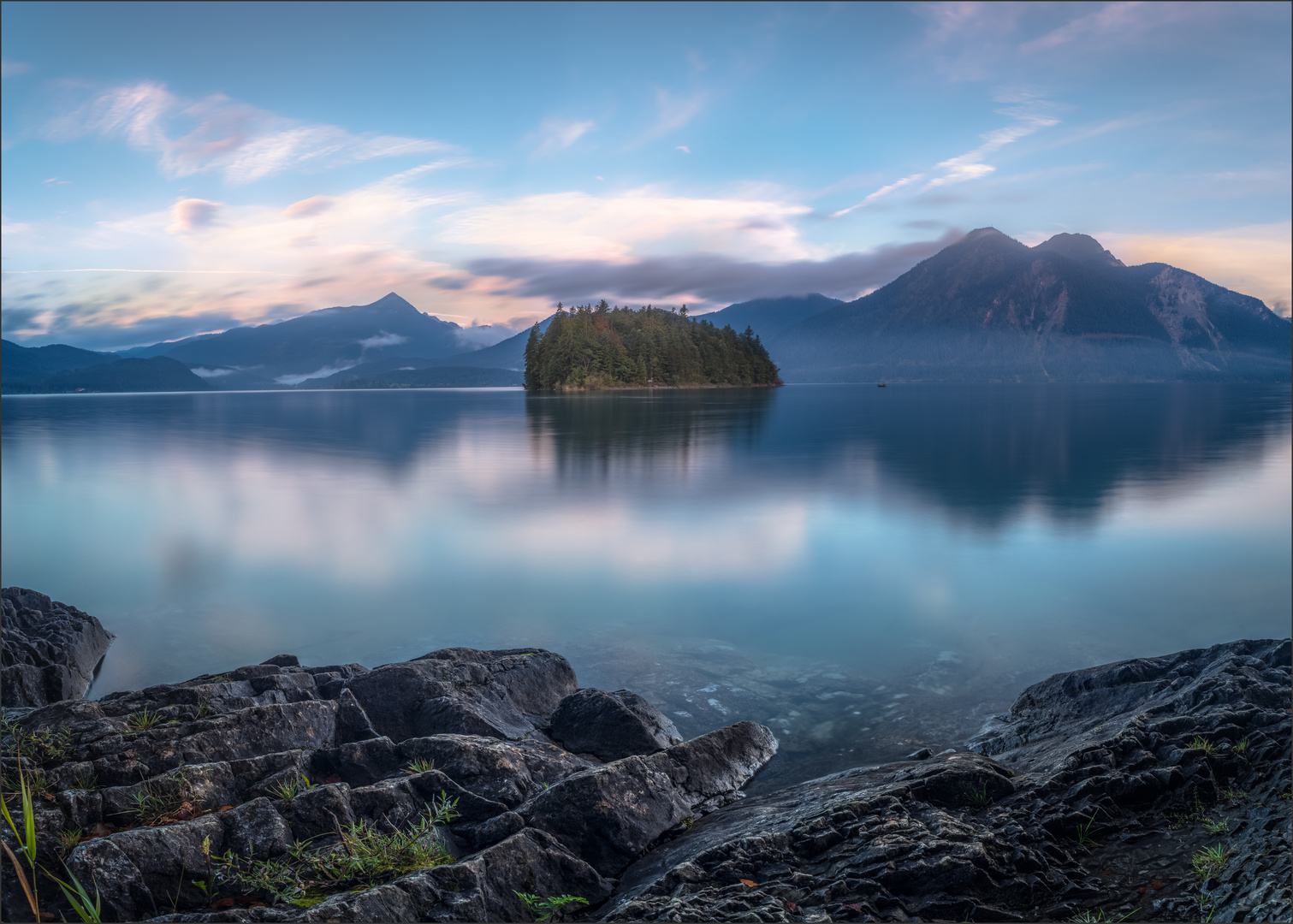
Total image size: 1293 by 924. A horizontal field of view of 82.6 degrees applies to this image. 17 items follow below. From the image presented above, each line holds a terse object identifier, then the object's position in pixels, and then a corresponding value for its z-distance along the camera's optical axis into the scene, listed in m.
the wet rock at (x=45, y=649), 8.77
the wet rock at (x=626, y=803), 5.34
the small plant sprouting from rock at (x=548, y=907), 4.52
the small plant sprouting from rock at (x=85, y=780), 5.21
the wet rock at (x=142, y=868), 4.21
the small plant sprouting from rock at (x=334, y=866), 4.35
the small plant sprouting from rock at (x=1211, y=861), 4.32
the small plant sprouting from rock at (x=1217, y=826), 4.69
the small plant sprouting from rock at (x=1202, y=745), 5.36
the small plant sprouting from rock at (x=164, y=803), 4.95
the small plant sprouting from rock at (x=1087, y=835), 4.91
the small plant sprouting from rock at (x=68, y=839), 4.54
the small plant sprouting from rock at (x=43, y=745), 5.45
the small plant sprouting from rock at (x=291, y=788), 5.19
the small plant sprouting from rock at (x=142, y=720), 6.12
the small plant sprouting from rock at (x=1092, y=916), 4.14
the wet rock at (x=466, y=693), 7.22
